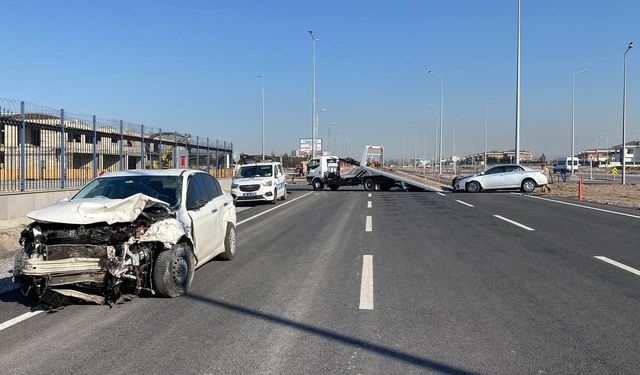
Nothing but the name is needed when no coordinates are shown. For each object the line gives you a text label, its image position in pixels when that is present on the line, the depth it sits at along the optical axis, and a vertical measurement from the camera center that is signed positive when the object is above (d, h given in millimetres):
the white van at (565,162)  77669 +2704
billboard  99188 +6077
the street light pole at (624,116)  37478 +4645
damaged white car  5672 -803
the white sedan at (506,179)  29375 +34
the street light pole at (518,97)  32531 +5101
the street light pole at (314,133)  49809 +4660
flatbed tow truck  34366 +195
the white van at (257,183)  22312 -201
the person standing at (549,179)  30562 +58
